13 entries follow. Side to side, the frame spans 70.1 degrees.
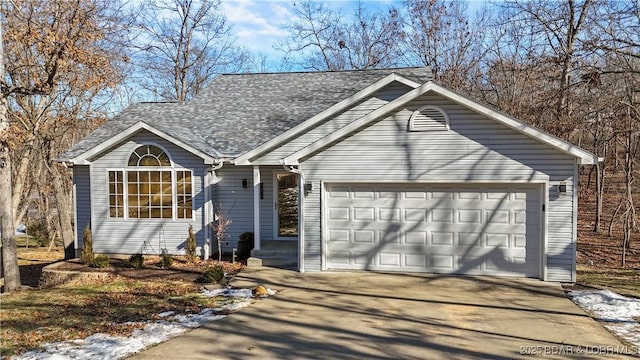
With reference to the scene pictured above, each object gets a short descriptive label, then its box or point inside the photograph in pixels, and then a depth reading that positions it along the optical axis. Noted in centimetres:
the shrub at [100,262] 1209
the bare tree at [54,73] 1129
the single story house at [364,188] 1017
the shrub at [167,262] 1209
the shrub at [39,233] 2281
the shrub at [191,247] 1265
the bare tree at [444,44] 2452
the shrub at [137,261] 1213
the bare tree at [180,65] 2861
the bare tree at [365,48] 2769
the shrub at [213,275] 1035
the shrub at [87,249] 1260
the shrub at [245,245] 1311
